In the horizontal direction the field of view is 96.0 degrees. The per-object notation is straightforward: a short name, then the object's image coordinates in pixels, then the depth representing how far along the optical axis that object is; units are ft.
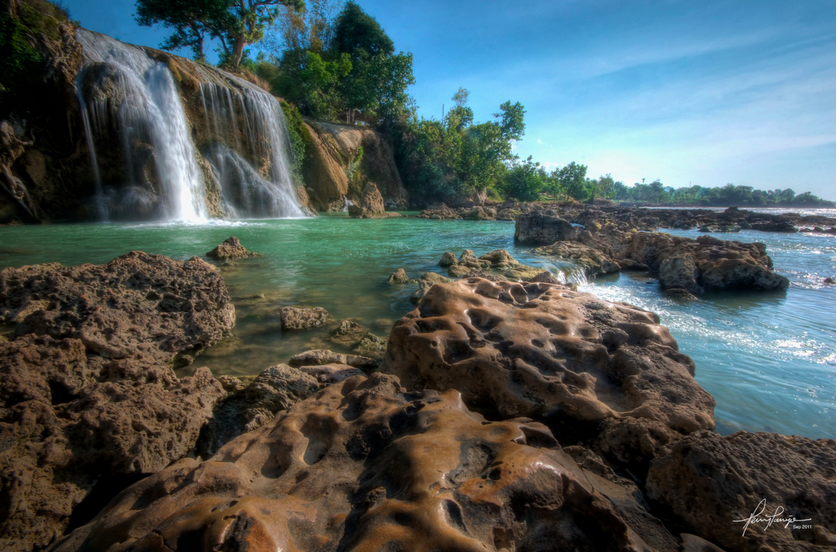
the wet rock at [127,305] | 9.57
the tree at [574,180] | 209.79
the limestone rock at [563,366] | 7.11
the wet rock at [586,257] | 28.32
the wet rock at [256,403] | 7.80
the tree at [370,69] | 99.66
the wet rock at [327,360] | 10.85
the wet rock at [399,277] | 21.34
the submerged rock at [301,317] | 13.93
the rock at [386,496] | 3.62
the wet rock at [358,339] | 12.40
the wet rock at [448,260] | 26.58
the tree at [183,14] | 68.23
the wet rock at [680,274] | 23.38
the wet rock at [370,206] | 71.05
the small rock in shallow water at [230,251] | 25.20
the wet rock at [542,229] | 39.75
